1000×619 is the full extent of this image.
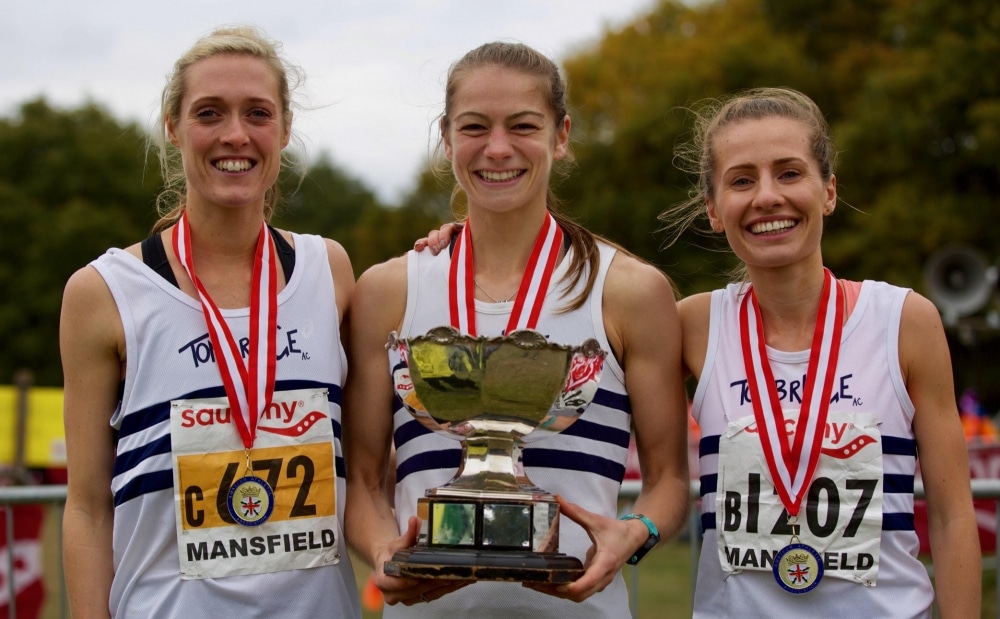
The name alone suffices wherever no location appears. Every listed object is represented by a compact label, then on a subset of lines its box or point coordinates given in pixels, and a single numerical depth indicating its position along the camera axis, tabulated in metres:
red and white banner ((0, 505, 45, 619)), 5.98
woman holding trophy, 3.03
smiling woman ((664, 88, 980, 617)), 2.97
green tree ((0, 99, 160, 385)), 32.88
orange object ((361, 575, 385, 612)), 8.82
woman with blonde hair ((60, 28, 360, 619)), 2.96
